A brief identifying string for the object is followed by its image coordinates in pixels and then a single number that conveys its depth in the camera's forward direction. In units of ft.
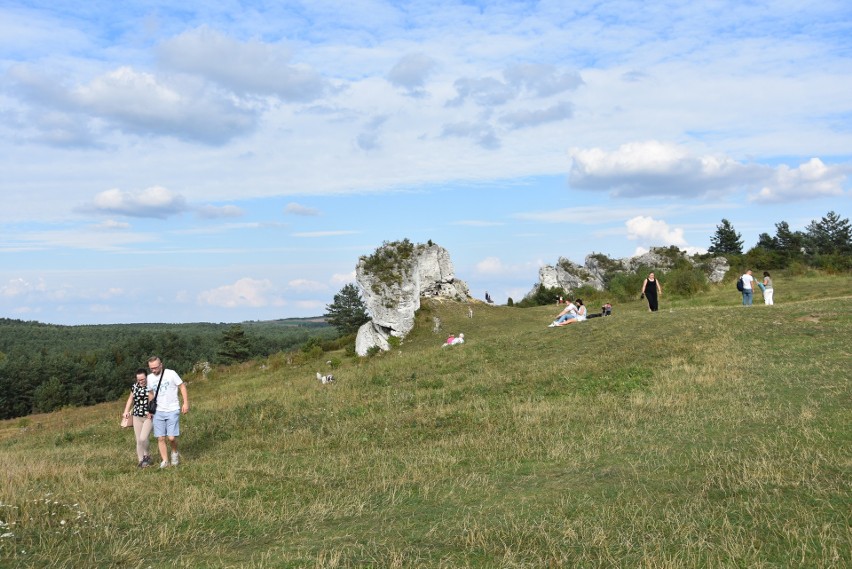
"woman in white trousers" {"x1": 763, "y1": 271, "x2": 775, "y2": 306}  84.84
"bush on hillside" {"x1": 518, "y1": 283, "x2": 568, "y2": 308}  200.64
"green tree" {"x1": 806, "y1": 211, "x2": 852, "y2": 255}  238.48
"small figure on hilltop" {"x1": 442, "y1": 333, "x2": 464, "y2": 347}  95.64
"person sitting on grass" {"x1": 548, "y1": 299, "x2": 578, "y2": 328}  92.07
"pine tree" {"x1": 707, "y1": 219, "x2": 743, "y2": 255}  284.10
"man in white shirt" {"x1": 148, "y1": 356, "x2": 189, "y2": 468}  38.91
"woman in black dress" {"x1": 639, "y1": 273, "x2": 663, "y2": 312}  86.22
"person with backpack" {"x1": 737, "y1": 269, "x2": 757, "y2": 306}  83.66
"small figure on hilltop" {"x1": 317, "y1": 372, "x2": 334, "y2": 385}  73.48
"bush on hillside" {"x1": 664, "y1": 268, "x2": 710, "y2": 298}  130.00
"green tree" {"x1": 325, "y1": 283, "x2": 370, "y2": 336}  267.18
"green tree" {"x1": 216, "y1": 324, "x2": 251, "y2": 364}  248.32
